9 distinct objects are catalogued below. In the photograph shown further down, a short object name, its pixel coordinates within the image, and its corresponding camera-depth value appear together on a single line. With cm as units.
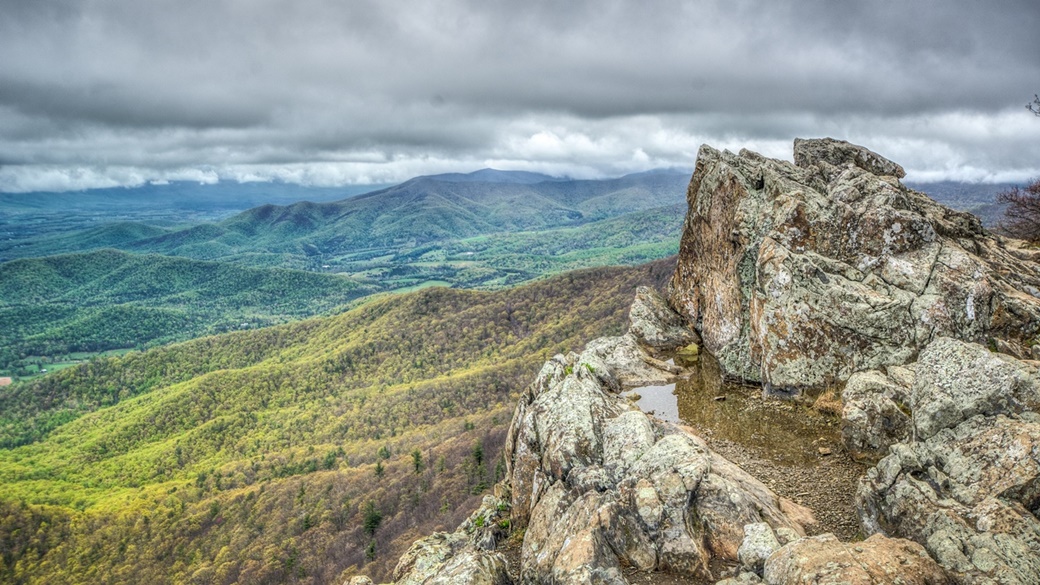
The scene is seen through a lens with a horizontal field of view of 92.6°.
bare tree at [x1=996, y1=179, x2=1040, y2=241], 3559
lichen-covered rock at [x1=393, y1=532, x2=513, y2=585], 1521
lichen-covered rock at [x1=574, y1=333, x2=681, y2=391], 2522
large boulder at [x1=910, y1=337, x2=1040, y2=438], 1317
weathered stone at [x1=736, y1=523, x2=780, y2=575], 1223
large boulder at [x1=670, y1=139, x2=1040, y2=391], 1878
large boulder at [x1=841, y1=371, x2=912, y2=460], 1619
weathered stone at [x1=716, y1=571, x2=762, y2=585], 1162
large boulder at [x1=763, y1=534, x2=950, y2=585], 994
